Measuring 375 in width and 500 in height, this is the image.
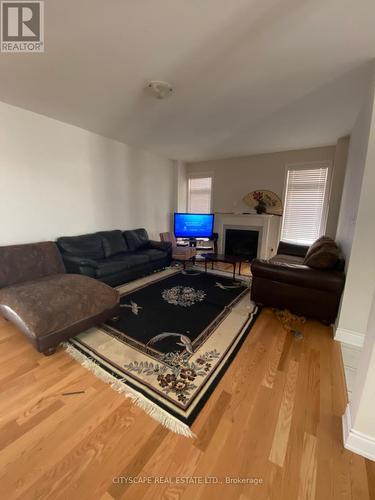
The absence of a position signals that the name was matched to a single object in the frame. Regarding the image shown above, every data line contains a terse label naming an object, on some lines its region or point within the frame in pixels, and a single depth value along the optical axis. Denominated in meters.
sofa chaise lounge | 1.83
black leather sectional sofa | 3.19
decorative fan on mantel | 4.87
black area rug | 1.53
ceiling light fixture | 2.19
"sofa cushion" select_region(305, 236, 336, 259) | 2.83
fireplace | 5.21
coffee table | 3.71
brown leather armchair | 2.33
